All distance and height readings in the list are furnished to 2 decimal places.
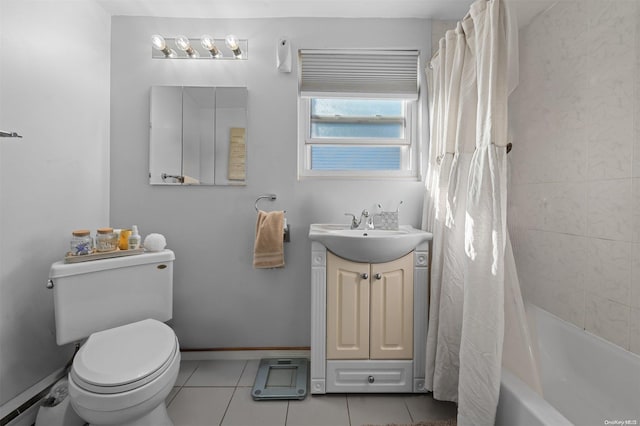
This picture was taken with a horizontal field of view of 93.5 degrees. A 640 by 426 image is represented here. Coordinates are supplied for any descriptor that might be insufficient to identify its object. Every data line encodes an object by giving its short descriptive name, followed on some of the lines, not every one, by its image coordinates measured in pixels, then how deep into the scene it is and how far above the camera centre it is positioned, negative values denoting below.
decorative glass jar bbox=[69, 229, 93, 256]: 1.47 -0.18
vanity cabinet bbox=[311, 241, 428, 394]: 1.62 -0.63
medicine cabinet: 1.98 +0.49
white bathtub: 1.05 -0.69
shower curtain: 1.16 -0.03
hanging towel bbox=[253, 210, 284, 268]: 1.84 -0.19
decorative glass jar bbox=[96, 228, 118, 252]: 1.54 -0.17
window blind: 2.07 +0.94
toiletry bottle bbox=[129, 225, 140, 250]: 1.63 -0.18
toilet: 1.10 -0.58
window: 2.07 +0.69
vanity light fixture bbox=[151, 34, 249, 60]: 1.96 +1.04
